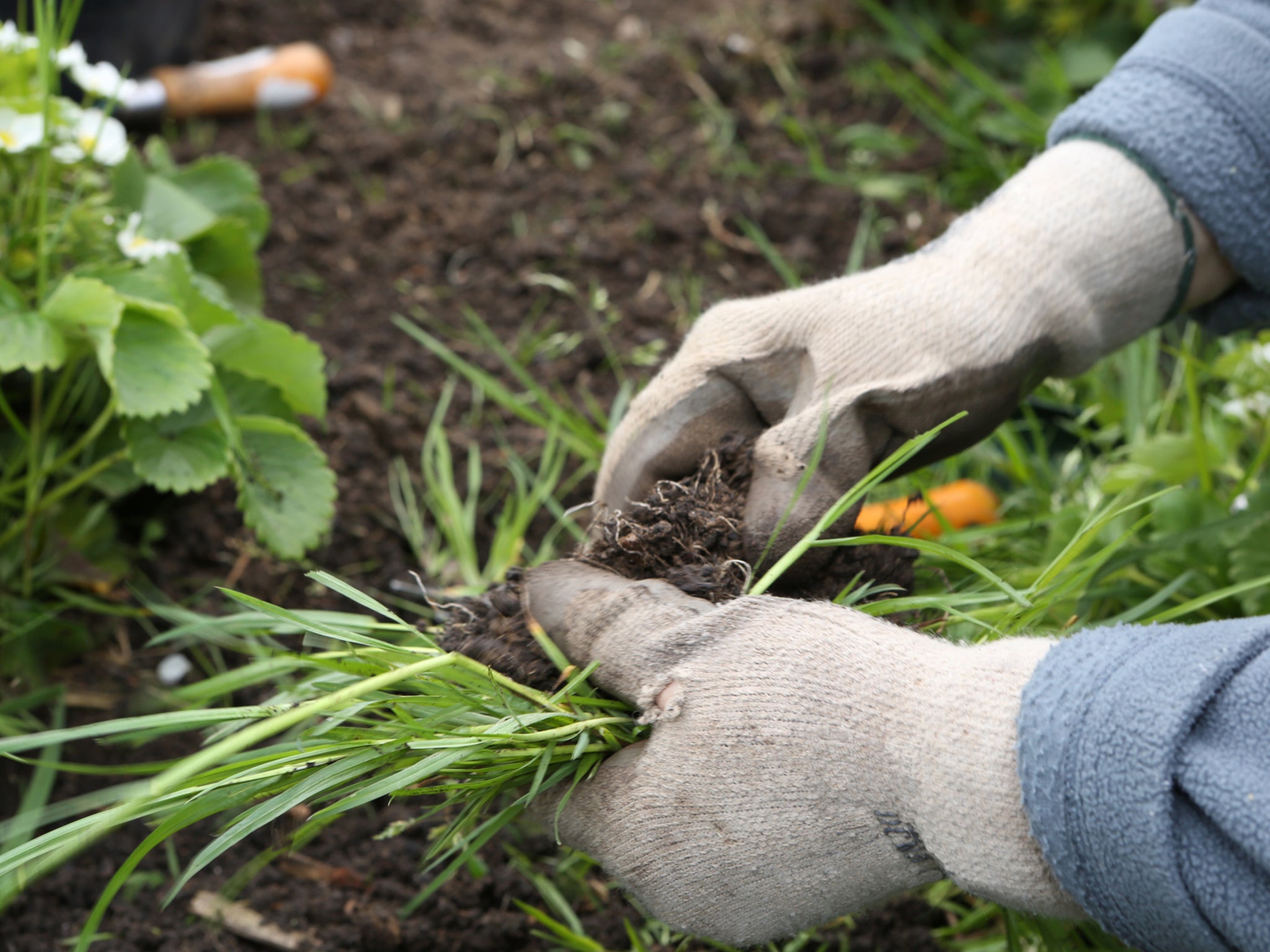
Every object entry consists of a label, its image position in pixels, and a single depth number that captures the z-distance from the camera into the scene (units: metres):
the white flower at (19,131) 0.98
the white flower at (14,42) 1.02
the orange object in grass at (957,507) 1.07
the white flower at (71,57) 1.02
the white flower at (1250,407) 1.05
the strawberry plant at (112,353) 0.96
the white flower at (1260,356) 1.04
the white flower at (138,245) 1.02
